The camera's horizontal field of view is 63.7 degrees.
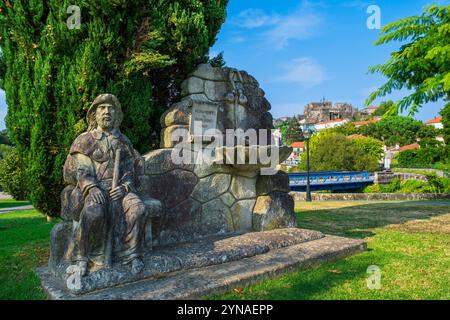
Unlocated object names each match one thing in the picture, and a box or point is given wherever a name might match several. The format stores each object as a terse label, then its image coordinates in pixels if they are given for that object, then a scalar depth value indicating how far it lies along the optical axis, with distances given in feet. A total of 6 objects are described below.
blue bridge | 79.46
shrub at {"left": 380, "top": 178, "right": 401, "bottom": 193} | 76.62
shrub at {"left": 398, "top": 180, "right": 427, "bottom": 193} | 70.52
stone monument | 12.60
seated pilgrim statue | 12.47
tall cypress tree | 17.03
